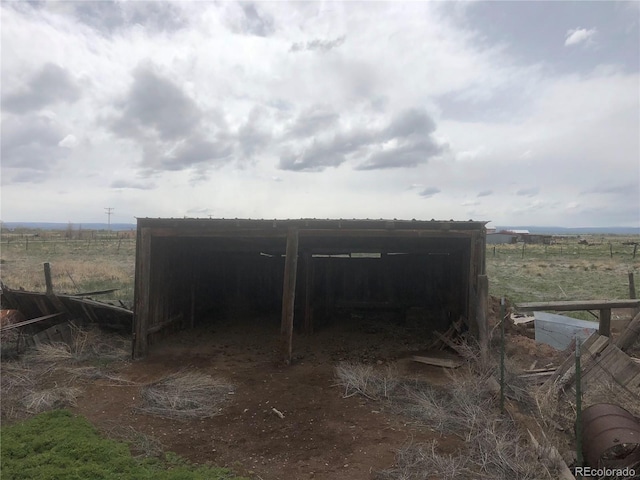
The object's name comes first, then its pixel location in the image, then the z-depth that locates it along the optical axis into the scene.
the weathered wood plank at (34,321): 9.13
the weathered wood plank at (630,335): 5.95
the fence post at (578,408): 3.67
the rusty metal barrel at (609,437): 4.19
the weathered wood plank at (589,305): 7.37
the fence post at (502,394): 6.08
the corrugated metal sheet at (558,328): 11.59
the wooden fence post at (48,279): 10.40
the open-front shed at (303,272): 9.07
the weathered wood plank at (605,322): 7.64
